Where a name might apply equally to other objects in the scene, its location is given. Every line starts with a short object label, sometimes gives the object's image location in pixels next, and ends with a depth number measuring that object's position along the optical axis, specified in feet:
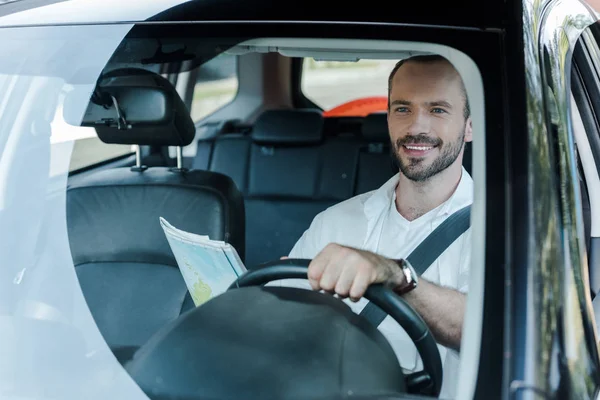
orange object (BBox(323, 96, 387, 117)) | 14.75
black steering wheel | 3.92
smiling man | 4.05
